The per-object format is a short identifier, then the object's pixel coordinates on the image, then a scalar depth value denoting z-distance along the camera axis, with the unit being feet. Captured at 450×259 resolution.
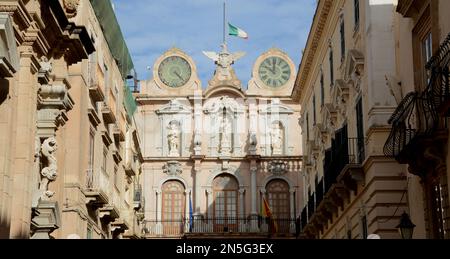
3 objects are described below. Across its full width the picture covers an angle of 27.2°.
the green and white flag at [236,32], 195.93
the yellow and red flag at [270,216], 177.47
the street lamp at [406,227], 64.03
